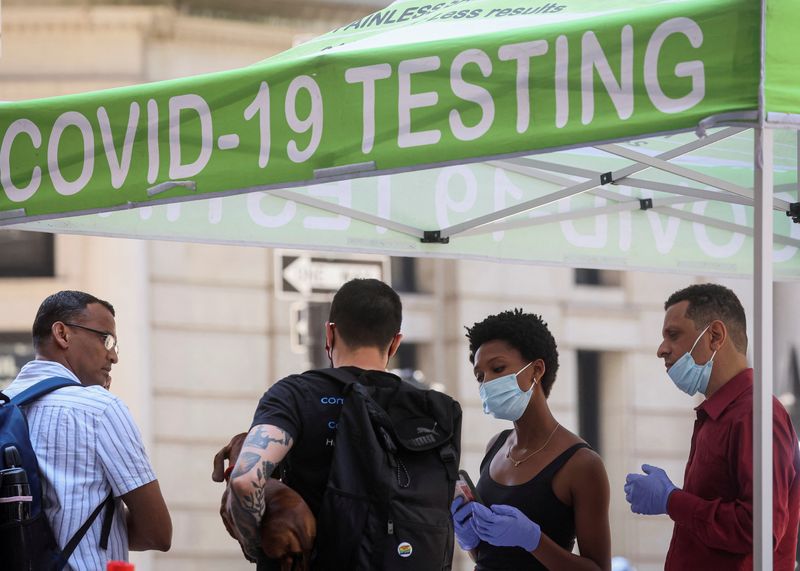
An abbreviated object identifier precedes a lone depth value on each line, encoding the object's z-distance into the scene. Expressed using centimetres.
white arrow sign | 2352
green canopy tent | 639
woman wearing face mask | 849
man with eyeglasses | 806
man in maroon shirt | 817
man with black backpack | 730
